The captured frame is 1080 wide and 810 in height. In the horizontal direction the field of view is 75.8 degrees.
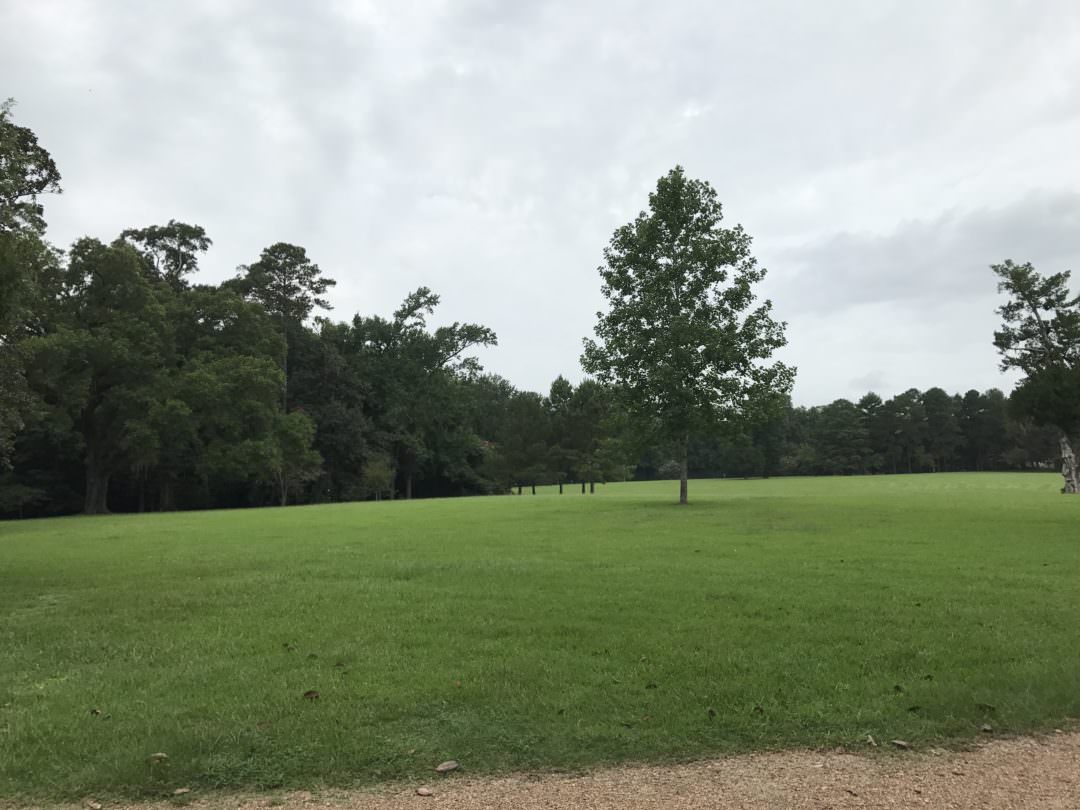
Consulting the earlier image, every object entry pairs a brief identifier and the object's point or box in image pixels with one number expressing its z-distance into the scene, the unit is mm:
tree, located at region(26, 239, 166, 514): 37719
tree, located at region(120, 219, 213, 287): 51688
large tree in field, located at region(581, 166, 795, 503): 29578
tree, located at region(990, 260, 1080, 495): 42625
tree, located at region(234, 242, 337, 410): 59000
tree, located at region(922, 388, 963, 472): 115062
